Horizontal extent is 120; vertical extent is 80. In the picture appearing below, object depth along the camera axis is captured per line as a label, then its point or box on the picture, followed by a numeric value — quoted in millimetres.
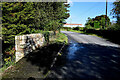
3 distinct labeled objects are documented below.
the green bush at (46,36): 7703
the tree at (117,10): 10280
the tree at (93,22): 25945
